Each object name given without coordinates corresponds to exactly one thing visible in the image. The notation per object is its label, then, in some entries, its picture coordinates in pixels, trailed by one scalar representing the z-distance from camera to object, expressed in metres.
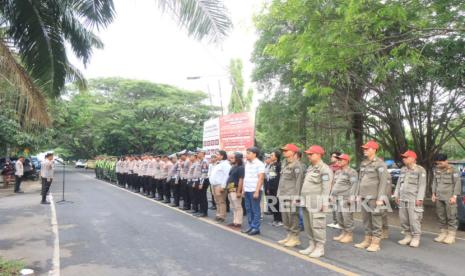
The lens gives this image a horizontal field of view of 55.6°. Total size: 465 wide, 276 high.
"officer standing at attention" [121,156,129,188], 20.74
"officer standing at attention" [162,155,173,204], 14.01
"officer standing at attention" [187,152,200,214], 11.40
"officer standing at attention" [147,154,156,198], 15.89
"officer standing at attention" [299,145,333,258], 6.66
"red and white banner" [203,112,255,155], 12.82
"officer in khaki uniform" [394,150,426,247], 7.58
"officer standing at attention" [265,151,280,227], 9.96
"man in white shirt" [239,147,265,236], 8.38
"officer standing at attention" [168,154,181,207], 12.84
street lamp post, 18.45
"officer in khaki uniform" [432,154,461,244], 7.92
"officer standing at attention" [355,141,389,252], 7.30
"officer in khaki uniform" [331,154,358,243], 8.05
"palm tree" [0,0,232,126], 5.62
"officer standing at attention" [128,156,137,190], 19.26
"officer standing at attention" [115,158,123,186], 22.22
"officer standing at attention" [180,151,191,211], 11.98
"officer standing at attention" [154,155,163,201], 14.91
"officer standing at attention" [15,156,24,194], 19.30
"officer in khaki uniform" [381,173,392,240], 7.98
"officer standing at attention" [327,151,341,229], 9.25
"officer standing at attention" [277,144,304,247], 7.39
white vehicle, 63.84
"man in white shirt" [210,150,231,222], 10.09
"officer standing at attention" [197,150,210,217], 11.07
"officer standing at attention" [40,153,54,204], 14.38
